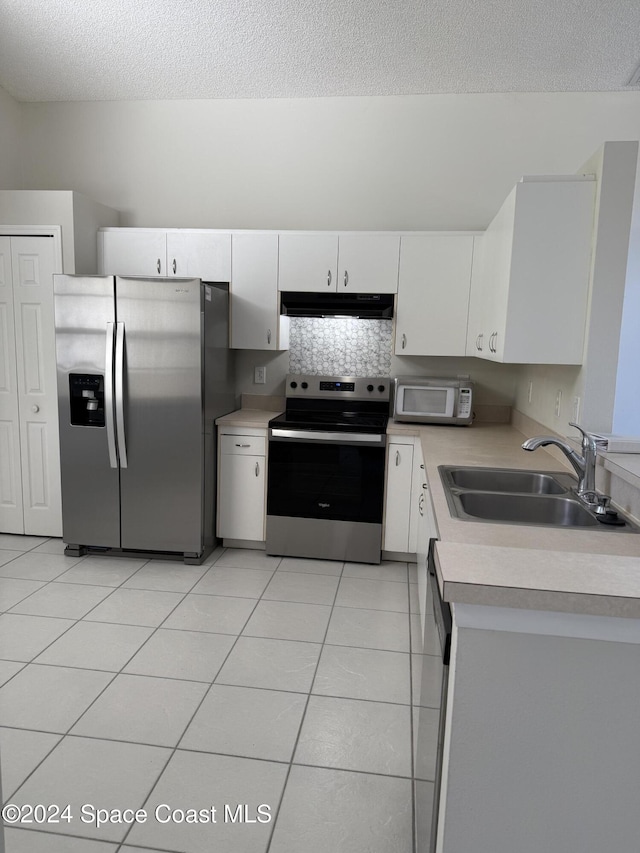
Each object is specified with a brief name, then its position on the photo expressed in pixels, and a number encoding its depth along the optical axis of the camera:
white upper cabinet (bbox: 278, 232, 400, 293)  3.79
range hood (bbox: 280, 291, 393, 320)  3.79
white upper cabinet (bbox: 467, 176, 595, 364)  2.42
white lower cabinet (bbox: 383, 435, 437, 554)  3.65
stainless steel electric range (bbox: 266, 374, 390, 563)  3.65
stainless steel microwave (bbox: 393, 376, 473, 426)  3.78
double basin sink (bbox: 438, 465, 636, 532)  1.99
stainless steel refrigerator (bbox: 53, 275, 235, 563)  3.51
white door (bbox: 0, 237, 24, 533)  3.83
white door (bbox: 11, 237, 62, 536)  3.80
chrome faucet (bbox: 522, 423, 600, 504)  1.95
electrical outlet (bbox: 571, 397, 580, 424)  2.51
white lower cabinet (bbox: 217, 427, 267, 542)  3.83
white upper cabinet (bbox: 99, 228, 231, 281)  3.93
